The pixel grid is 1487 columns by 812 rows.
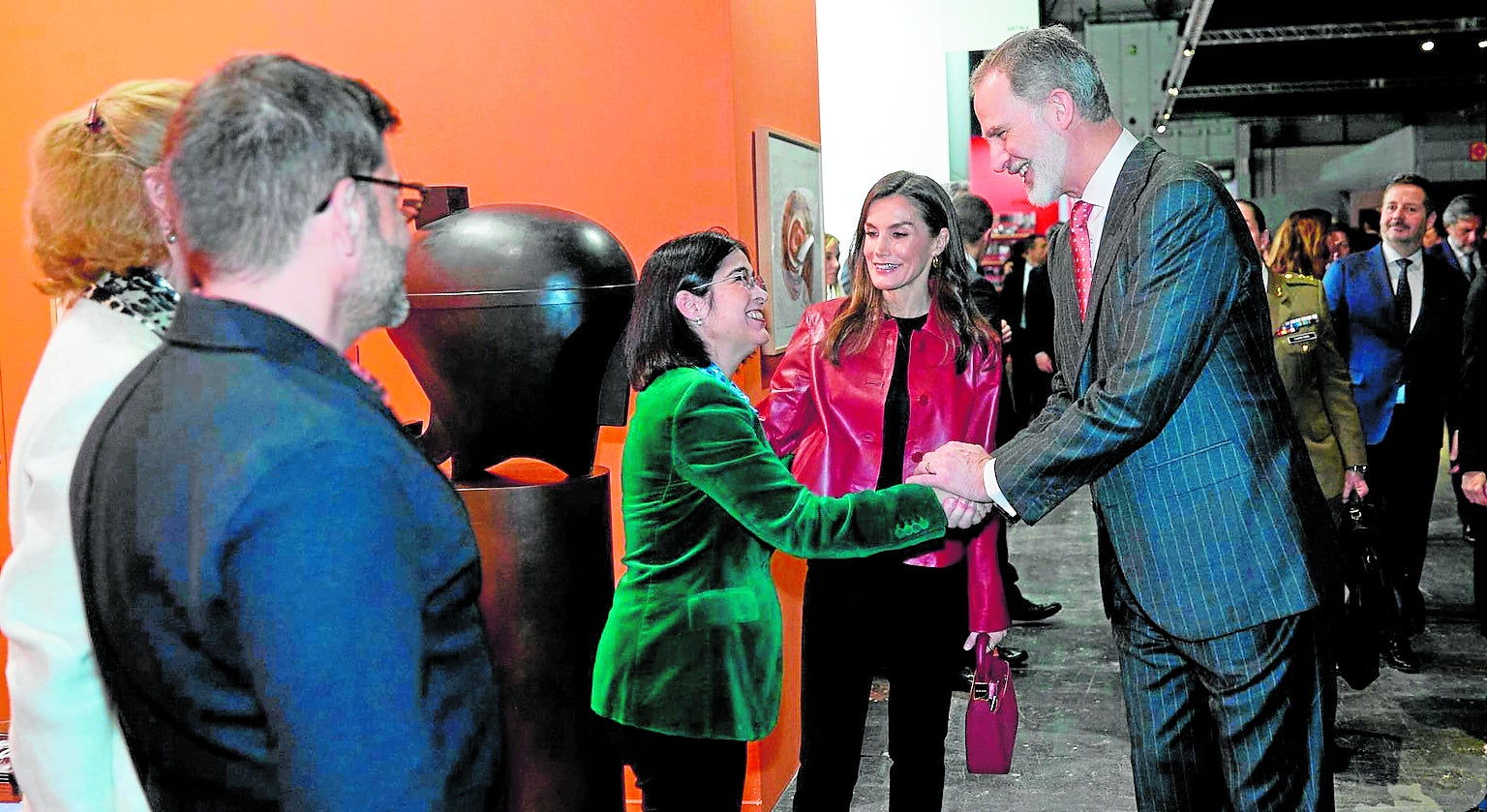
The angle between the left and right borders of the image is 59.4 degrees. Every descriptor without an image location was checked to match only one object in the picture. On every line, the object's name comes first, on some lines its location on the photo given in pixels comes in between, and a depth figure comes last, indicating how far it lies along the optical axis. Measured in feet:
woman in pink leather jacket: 9.18
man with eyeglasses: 3.46
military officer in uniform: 13.66
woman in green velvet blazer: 7.56
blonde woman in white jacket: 5.26
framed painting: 11.96
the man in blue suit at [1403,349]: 18.07
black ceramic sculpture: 7.61
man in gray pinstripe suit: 7.33
